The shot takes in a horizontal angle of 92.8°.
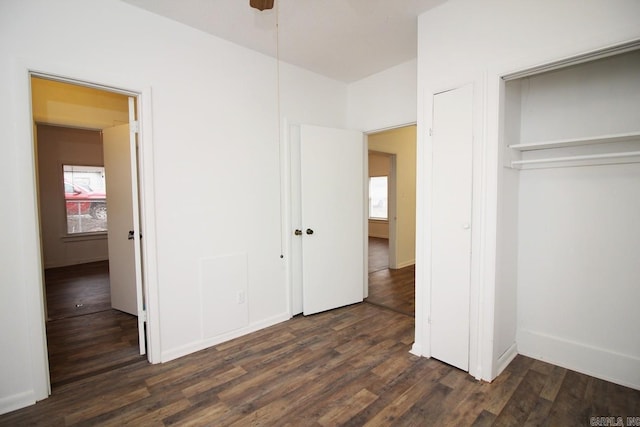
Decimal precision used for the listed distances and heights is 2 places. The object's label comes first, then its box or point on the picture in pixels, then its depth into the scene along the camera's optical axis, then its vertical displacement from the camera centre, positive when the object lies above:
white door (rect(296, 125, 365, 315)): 3.45 -0.22
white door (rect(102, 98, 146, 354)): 3.41 -0.20
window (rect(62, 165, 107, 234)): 6.40 +0.07
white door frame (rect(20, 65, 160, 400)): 1.98 -0.07
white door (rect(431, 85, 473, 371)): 2.29 -0.22
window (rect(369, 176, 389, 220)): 9.50 +0.03
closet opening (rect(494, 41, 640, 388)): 2.14 -0.17
